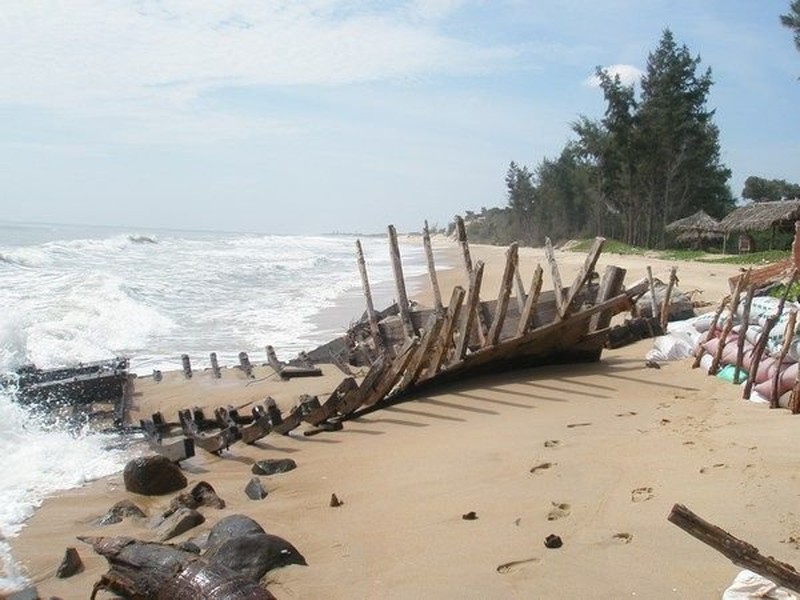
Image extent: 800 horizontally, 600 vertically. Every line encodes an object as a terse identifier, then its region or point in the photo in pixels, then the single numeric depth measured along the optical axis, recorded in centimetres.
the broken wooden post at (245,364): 1222
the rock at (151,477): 680
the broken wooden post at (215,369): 1210
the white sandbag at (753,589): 334
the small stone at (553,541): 439
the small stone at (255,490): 640
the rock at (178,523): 551
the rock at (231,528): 495
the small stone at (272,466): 714
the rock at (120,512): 606
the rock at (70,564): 496
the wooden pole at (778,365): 727
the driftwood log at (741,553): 295
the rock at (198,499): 613
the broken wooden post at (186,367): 1211
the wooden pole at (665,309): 1336
